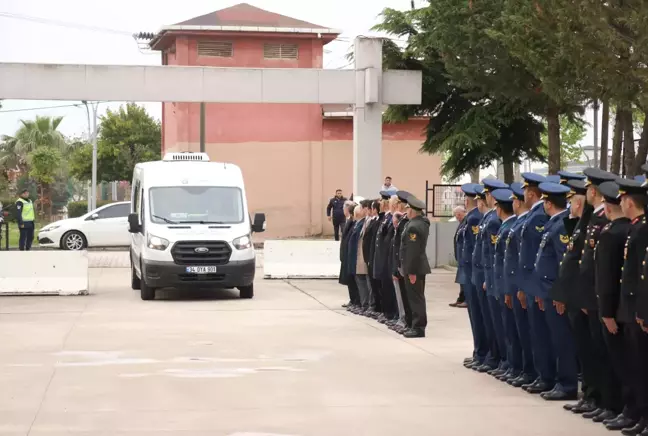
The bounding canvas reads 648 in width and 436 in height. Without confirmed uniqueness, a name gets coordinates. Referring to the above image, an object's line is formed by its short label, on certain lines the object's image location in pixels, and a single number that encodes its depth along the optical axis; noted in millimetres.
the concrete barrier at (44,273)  23578
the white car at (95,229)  37656
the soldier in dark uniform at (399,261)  16438
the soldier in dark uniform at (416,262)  15836
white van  22078
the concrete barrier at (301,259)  27844
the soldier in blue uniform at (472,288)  13133
